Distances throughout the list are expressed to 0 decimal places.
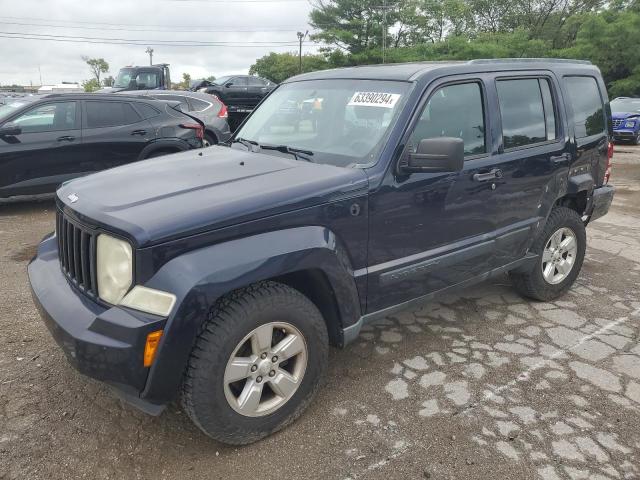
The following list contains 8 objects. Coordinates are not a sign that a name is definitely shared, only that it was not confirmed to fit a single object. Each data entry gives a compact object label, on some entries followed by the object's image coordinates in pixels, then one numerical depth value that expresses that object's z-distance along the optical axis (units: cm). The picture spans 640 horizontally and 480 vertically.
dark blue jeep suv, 221
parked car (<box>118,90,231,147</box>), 957
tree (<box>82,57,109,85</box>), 8444
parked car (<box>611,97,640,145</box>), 1591
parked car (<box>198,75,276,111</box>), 1905
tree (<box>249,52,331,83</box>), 3848
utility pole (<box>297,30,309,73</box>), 5159
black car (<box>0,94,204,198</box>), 684
